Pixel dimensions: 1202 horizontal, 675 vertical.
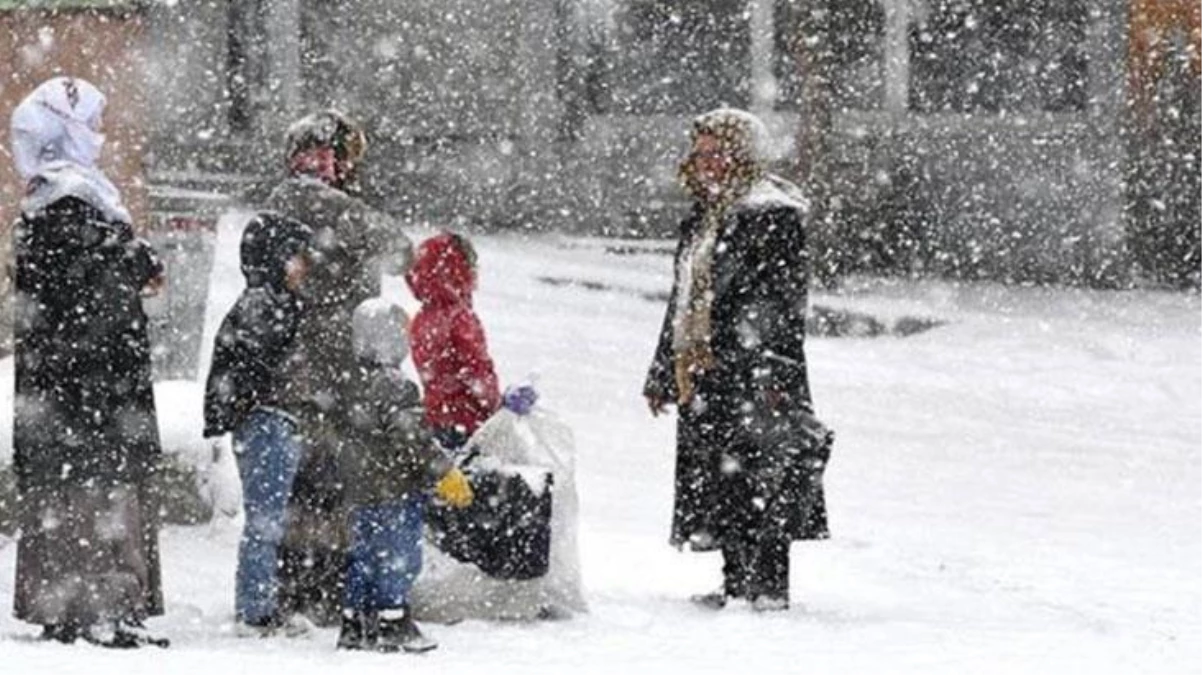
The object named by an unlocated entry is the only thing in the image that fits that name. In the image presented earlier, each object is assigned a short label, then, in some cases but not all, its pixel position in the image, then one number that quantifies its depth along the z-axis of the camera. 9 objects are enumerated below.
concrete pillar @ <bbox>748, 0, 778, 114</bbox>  41.62
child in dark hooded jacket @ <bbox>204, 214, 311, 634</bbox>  13.93
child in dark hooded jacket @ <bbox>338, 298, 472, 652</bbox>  13.57
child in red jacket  15.12
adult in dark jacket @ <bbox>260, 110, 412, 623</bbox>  13.91
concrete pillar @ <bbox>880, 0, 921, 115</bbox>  40.56
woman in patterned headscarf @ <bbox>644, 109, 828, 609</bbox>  15.41
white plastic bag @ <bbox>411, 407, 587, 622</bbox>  14.80
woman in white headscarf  13.37
